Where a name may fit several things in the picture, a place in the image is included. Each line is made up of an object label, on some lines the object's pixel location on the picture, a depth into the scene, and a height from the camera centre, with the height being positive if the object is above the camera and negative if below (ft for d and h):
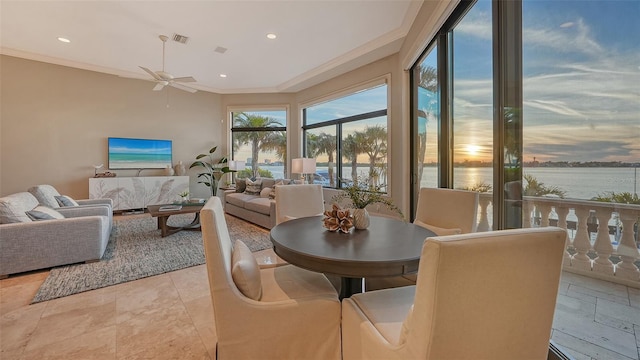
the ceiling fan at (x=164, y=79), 12.77 +5.15
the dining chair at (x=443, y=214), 5.81 -0.87
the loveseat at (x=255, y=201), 14.34 -1.25
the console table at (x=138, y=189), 17.39 -0.63
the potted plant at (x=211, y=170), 22.19 +0.90
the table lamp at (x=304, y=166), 15.98 +0.88
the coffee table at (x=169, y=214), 12.62 -1.61
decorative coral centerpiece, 5.37 -0.83
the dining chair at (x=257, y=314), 3.92 -2.08
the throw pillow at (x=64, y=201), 12.52 -0.98
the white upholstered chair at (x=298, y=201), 8.31 -0.69
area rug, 7.92 -2.94
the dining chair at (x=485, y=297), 2.33 -1.10
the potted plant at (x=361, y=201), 5.72 -0.46
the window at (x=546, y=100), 3.61 +1.45
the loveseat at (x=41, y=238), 8.30 -1.91
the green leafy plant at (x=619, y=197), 3.46 -0.25
